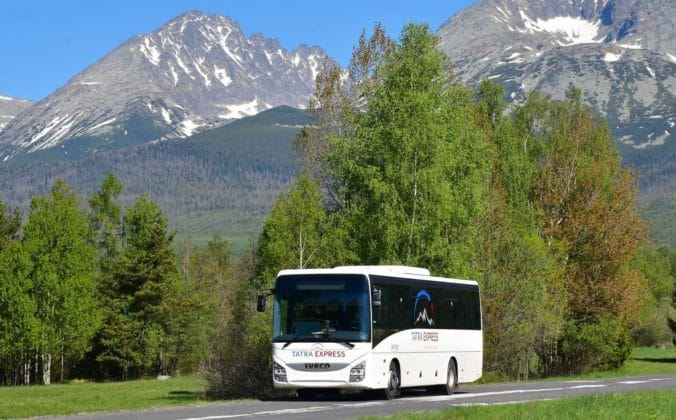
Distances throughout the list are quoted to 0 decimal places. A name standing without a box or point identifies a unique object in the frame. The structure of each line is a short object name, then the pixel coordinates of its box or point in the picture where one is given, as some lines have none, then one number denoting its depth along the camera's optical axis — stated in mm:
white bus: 30453
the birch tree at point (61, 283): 78688
